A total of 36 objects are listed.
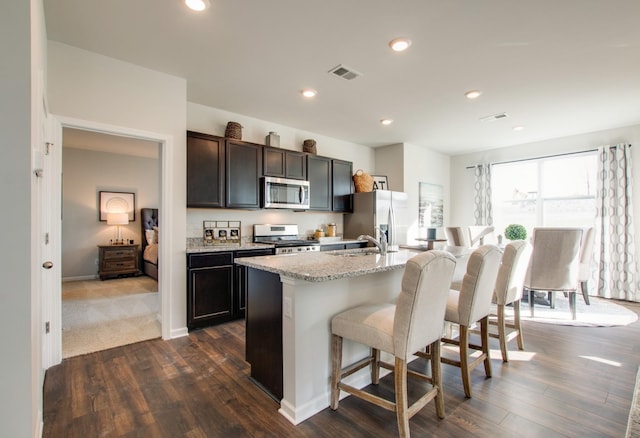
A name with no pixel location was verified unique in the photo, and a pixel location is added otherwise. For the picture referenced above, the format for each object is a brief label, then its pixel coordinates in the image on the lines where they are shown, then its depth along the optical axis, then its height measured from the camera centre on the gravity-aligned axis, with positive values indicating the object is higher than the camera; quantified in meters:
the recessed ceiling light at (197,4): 2.06 +1.48
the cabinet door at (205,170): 3.48 +0.60
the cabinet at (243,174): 3.82 +0.60
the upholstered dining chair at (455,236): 4.85 -0.27
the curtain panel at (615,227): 4.64 -0.13
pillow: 6.43 -0.32
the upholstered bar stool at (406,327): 1.56 -0.60
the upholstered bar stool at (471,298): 2.01 -0.54
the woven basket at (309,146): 4.86 +1.19
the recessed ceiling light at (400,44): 2.48 +1.46
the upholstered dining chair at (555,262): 3.70 -0.54
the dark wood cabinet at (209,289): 3.26 -0.76
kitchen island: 1.81 -0.63
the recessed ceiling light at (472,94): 3.46 +1.45
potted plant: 4.88 -0.23
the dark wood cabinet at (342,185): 5.16 +0.60
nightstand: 6.09 -0.80
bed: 5.96 -0.42
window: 5.20 +0.50
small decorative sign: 5.79 +0.72
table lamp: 6.42 +0.01
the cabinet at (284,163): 4.22 +0.83
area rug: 3.62 -1.23
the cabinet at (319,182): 4.80 +0.62
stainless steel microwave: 4.14 +0.39
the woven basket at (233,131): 3.92 +1.15
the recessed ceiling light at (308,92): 3.47 +1.48
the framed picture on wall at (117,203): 6.44 +0.39
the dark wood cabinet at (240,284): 3.56 -0.75
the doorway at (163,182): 2.68 +0.40
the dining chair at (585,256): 4.11 -0.52
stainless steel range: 4.00 -0.27
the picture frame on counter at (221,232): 3.99 -0.15
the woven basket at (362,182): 5.51 +0.68
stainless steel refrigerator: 5.06 +0.06
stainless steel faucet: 2.75 -0.24
